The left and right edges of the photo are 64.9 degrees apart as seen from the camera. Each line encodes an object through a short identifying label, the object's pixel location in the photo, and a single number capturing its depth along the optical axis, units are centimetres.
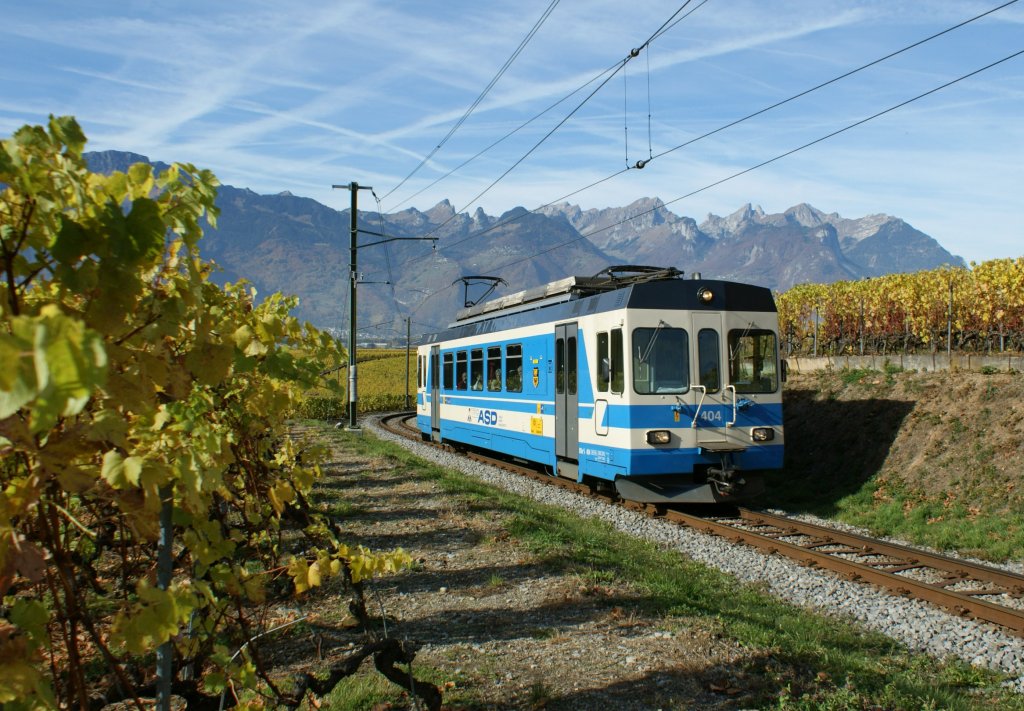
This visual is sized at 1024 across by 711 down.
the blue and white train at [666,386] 1110
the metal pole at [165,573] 279
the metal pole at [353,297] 2758
